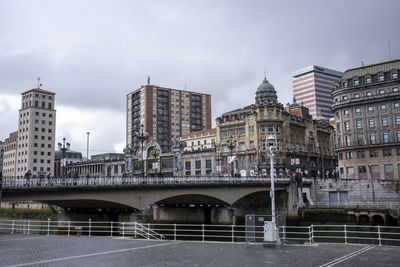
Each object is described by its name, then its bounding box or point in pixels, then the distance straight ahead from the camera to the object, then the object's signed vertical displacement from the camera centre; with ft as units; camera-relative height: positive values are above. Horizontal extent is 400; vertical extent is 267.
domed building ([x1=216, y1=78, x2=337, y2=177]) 294.25 +40.87
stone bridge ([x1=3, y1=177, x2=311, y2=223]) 123.75 -2.17
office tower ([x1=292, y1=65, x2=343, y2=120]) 616.10 +158.69
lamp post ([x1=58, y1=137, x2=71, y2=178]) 130.28 +13.95
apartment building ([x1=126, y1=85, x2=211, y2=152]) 440.04 +90.09
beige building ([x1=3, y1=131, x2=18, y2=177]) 411.34 +38.27
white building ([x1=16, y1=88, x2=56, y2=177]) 377.50 +56.58
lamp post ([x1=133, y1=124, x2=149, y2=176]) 160.66 +21.82
